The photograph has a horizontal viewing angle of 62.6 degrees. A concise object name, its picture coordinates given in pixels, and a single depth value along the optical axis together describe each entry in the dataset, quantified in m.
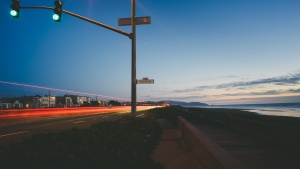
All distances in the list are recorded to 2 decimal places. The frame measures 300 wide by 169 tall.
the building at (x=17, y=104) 138.38
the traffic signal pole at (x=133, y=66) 11.94
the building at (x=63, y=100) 168.38
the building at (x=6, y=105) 125.90
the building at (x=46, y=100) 150.94
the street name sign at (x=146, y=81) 12.04
